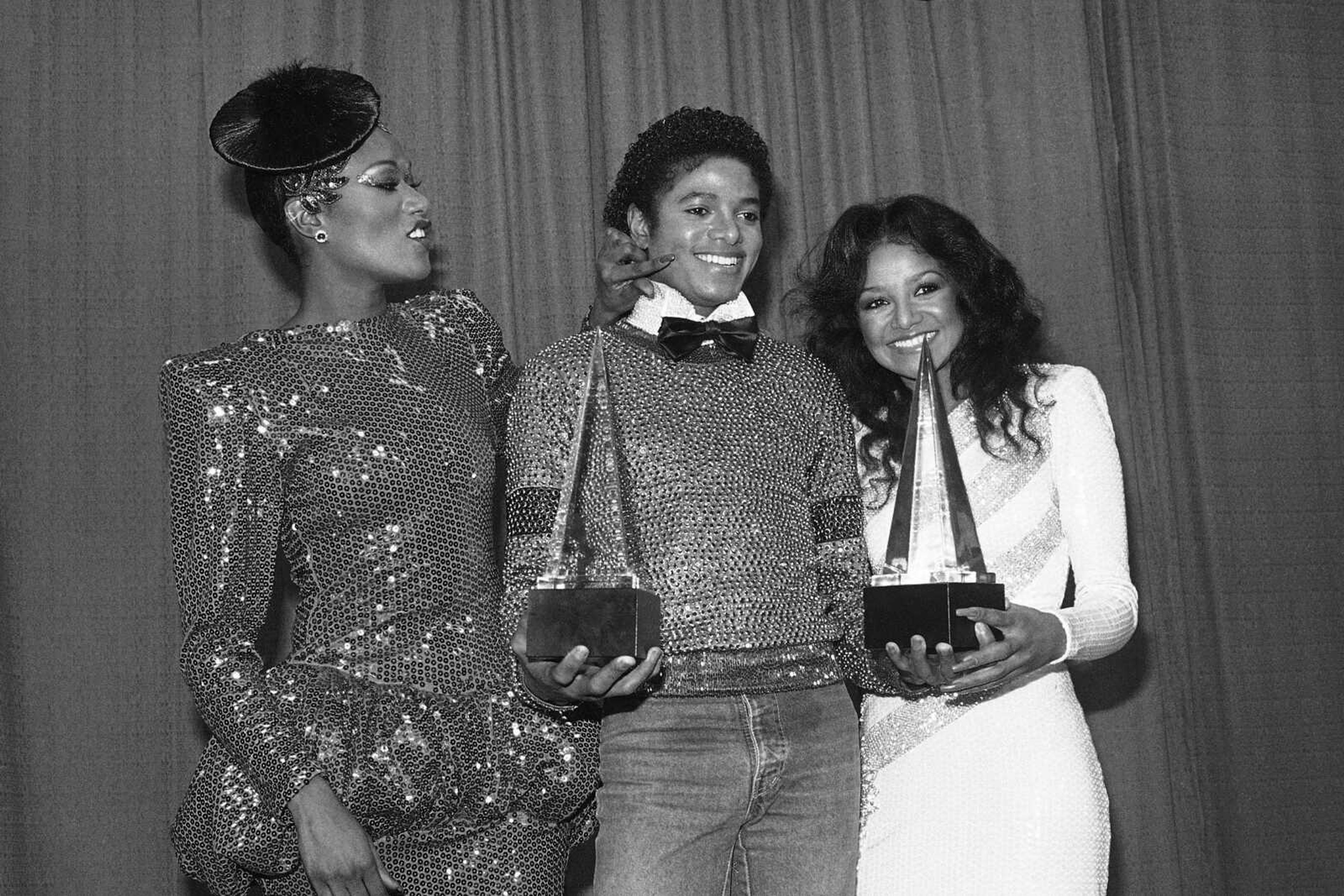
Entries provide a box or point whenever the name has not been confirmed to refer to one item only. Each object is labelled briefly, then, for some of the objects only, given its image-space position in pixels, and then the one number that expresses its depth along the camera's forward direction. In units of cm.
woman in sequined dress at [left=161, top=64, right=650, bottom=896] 377
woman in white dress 387
